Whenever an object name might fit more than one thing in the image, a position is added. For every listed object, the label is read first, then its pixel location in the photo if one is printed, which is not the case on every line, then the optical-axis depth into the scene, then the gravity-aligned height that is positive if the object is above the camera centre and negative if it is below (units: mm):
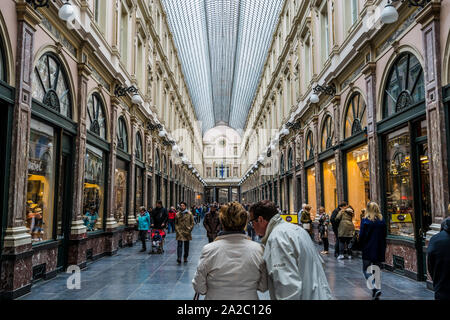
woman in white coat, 2447 -446
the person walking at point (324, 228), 11727 -895
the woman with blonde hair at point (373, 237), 5938 -595
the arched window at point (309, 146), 16495 +2329
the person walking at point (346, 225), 9867 -666
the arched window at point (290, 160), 21406 +2230
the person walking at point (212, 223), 10230 -607
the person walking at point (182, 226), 10164 -667
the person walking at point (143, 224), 12788 -772
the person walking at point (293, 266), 2232 -404
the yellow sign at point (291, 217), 11246 -524
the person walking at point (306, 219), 11941 -605
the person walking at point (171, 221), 18184 -1093
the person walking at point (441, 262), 3256 -546
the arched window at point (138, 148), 16402 +2324
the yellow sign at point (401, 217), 8227 -414
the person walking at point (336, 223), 10223 -643
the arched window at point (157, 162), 20709 +2128
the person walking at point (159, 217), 12047 -524
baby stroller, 12164 -1229
